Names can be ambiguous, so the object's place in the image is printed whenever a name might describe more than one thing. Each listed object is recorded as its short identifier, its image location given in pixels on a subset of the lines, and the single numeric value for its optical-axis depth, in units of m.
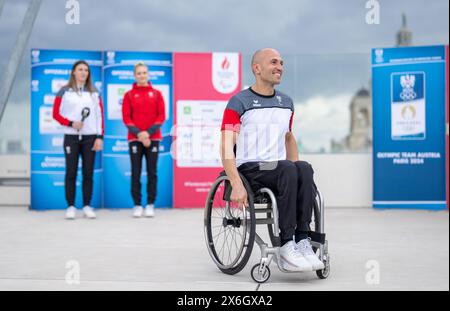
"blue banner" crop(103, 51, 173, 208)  7.29
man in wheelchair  2.97
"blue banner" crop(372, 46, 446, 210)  7.07
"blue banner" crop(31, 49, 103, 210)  7.15
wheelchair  2.99
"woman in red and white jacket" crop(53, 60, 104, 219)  6.04
